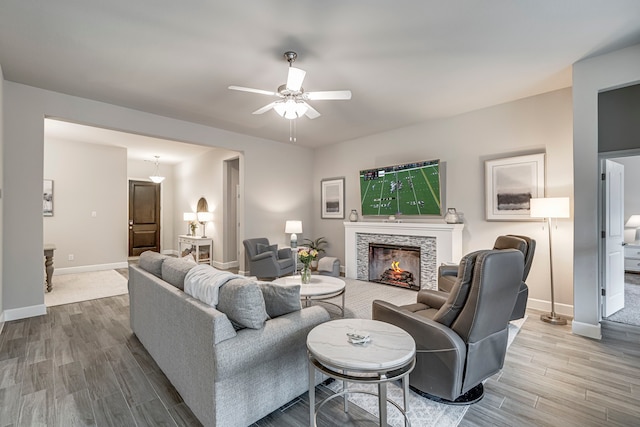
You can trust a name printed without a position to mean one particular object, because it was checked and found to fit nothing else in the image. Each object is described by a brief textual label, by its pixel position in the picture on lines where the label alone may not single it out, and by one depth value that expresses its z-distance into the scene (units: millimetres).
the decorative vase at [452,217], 4495
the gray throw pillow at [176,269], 2242
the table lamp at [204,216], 7160
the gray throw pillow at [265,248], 5324
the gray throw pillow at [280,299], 1992
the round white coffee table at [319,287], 3131
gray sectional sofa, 1590
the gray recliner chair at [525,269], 3062
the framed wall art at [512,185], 3824
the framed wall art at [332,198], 6324
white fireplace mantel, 4422
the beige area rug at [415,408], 1791
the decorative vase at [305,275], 3570
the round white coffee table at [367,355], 1325
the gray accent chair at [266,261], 4840
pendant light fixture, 7809
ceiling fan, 2608
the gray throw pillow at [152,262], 2645
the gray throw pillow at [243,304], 1716
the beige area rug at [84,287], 4395
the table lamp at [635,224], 4855
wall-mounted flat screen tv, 4762
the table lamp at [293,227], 5969
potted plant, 6613
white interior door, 3205
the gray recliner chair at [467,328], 1792
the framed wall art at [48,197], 5880
